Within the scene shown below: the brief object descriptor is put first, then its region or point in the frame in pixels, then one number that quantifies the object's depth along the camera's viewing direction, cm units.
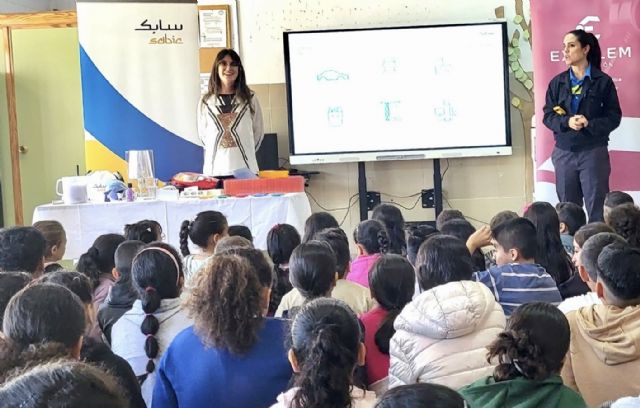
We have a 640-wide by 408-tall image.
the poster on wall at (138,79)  607
